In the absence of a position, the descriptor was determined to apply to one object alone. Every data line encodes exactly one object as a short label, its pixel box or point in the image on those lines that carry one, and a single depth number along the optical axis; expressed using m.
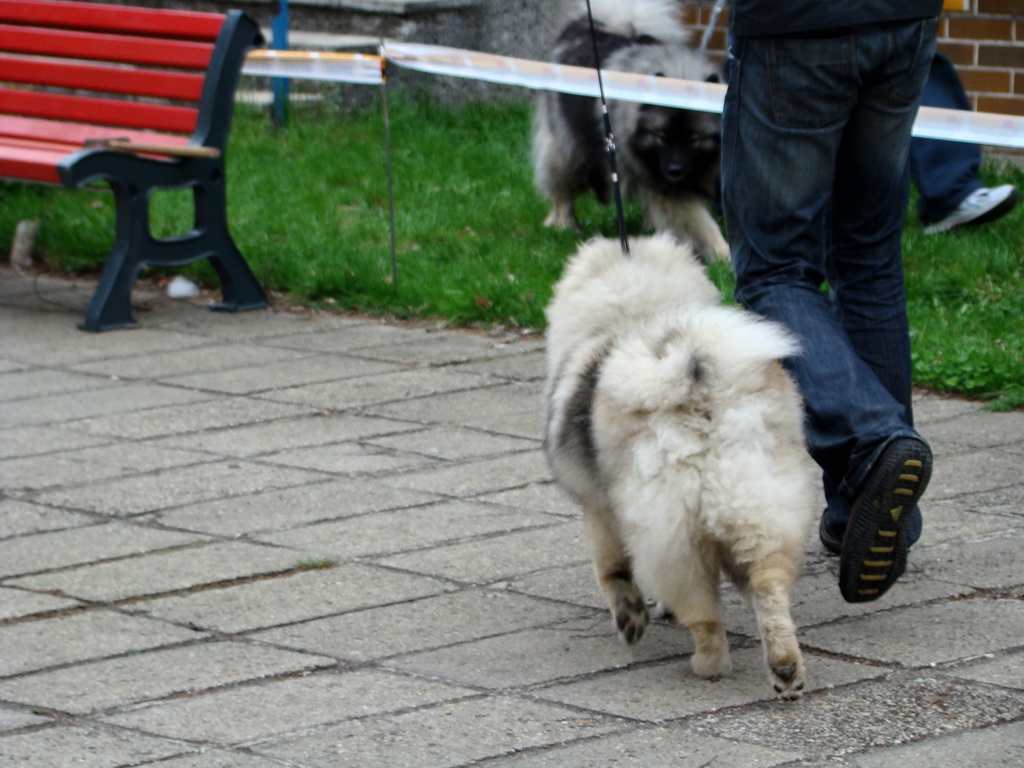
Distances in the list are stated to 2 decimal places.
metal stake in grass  12.99
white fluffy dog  5.41
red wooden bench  12.70
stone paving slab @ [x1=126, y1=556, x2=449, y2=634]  6.69
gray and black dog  14.66
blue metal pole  20.16
